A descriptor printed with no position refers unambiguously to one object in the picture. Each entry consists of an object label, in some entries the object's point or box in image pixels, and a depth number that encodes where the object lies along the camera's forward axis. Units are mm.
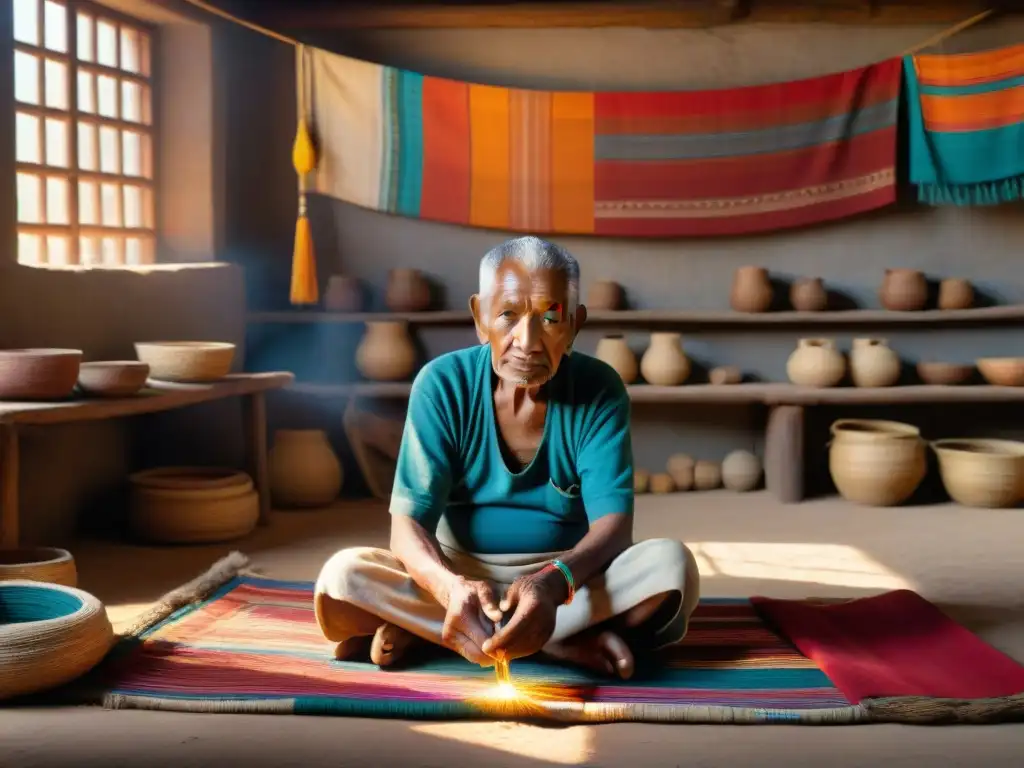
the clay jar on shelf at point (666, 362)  5551
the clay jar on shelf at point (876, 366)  5438
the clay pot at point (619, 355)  5555
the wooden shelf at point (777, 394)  5309
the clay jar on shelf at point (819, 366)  5391
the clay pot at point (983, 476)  5094
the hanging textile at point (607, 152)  5500
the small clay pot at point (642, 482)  5641
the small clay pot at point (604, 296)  5664
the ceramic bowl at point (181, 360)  4289
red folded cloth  2559
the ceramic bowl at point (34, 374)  3453
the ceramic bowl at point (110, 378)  3717
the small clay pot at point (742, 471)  5590
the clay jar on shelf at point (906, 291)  5484
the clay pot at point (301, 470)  5105
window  4301
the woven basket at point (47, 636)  2443
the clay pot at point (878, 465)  5141
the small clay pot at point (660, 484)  5625
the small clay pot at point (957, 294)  5504
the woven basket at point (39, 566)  3062
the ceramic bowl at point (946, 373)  5480
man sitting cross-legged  2586
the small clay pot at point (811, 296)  5551
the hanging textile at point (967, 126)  5355
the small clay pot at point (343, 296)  5648
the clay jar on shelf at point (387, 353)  5484
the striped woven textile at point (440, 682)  2420
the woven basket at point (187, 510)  4281
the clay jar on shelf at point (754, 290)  5547
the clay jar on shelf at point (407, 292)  5625
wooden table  3330
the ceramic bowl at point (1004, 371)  5363
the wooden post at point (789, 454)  5297
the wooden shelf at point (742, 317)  5477
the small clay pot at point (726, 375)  5594
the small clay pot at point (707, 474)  5664
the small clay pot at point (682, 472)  5672
